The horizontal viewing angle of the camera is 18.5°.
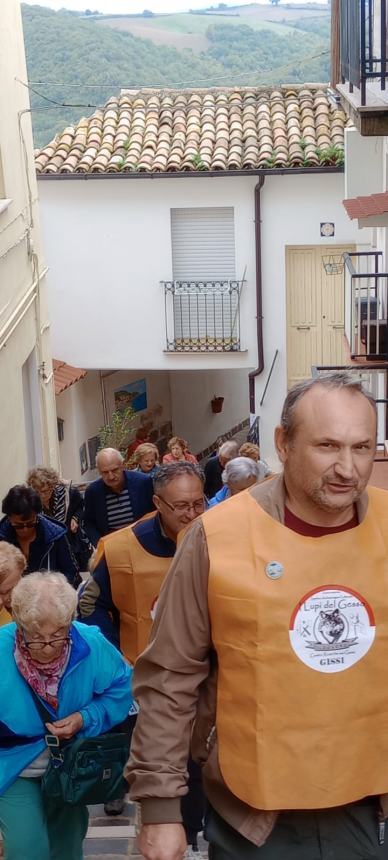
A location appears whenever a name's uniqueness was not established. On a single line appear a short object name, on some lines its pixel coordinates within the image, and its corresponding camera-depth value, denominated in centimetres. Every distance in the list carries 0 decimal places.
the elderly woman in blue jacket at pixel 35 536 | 668
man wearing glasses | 505
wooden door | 2103
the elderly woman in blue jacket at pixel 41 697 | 406
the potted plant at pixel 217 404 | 2550
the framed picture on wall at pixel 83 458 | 2082
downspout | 2044
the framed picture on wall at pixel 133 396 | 2359
